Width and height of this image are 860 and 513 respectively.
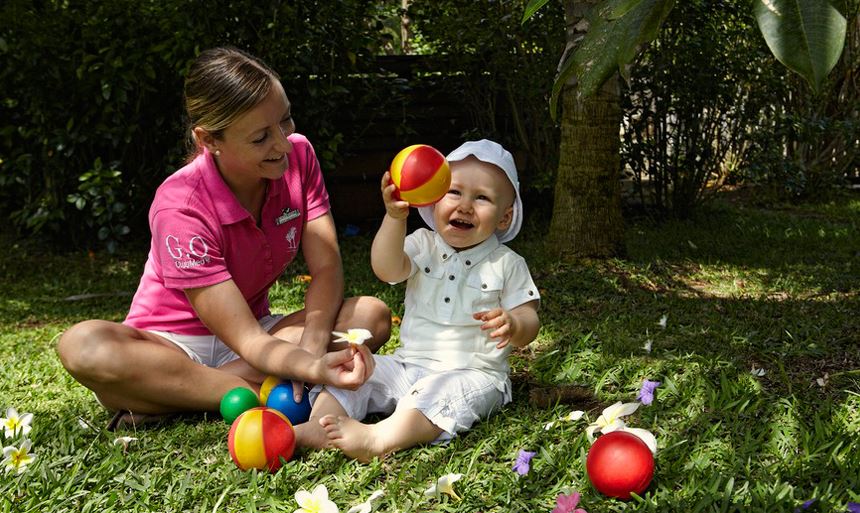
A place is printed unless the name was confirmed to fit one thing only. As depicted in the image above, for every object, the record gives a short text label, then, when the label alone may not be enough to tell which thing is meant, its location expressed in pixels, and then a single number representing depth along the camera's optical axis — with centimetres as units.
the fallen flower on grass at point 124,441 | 254
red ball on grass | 208
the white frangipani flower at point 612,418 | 238
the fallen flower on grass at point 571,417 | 259
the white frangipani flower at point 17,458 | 234
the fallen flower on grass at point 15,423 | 257
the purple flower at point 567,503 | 199
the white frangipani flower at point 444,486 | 219
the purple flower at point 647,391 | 273
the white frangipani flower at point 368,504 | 209
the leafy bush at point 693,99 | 608
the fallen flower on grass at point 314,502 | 205
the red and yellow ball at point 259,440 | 234
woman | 265
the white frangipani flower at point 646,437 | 225
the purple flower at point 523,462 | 229
